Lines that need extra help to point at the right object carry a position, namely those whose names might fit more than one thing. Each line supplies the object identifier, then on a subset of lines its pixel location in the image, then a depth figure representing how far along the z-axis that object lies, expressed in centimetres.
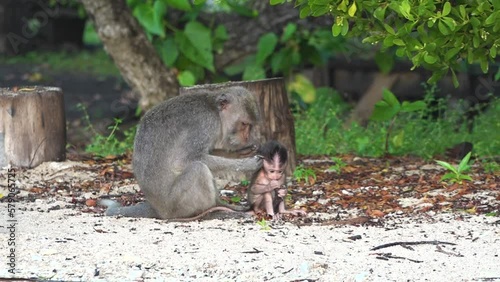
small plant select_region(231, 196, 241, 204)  1555
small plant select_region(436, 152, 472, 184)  1533
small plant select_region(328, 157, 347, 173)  1730
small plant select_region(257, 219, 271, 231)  1315
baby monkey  1371
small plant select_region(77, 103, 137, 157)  2016
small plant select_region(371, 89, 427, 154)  1873
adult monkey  1378
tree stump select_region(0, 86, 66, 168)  1762
